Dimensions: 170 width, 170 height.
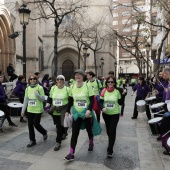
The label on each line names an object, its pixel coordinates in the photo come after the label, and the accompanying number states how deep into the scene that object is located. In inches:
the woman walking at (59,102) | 221.1
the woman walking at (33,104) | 233.5
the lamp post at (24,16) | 422.9
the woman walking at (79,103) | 193.3
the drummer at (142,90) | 368.2
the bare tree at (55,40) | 540.3
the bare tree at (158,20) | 488.1
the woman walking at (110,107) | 199.5
